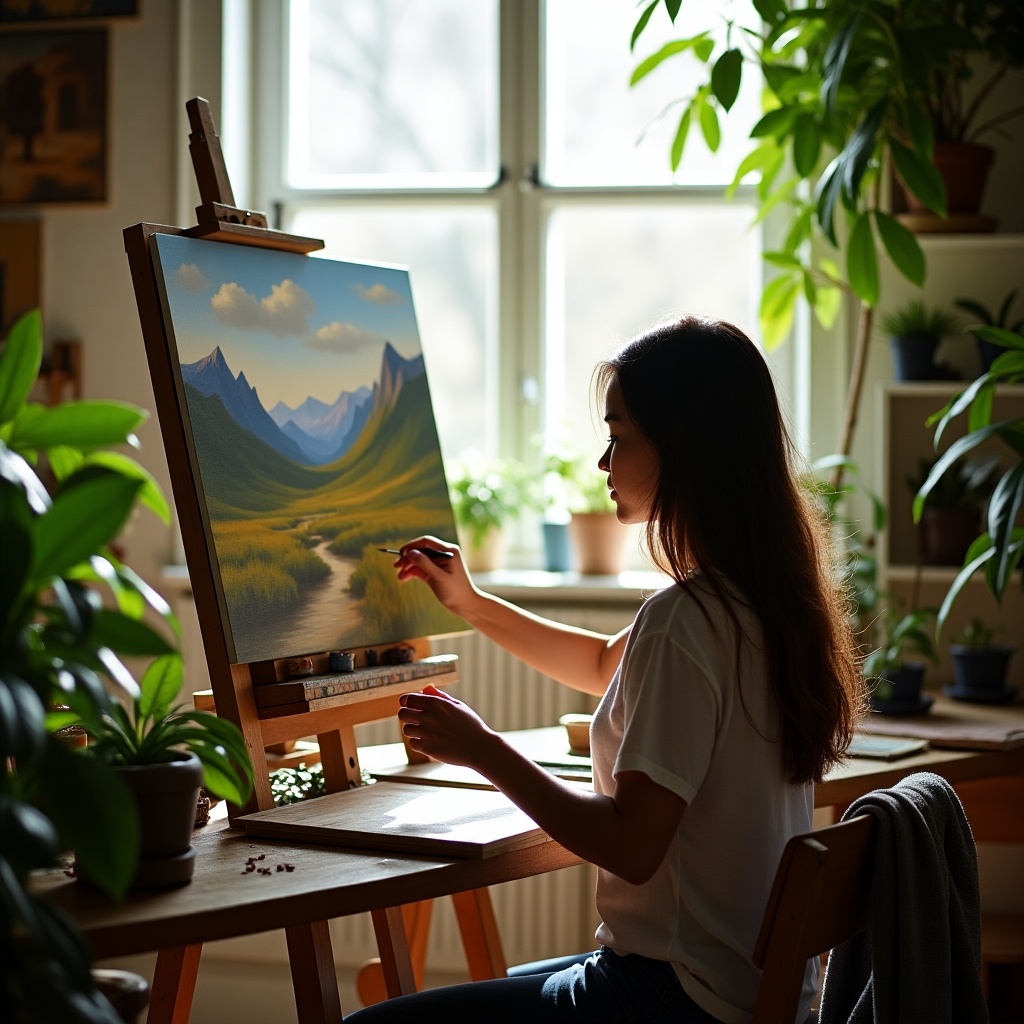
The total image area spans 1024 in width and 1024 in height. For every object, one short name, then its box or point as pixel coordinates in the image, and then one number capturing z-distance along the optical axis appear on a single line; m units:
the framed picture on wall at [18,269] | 3.03
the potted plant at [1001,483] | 1.91
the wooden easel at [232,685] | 1.45
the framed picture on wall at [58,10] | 2.97
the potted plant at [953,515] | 2.64
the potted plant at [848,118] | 2.26
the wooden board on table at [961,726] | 2.09
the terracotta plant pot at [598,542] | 2.91
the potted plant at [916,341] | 2.68
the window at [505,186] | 3.12
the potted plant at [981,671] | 2.50
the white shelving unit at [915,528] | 2.66
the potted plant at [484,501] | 2.95
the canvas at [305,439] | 1.59
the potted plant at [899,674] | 2.34
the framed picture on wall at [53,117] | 3.00
